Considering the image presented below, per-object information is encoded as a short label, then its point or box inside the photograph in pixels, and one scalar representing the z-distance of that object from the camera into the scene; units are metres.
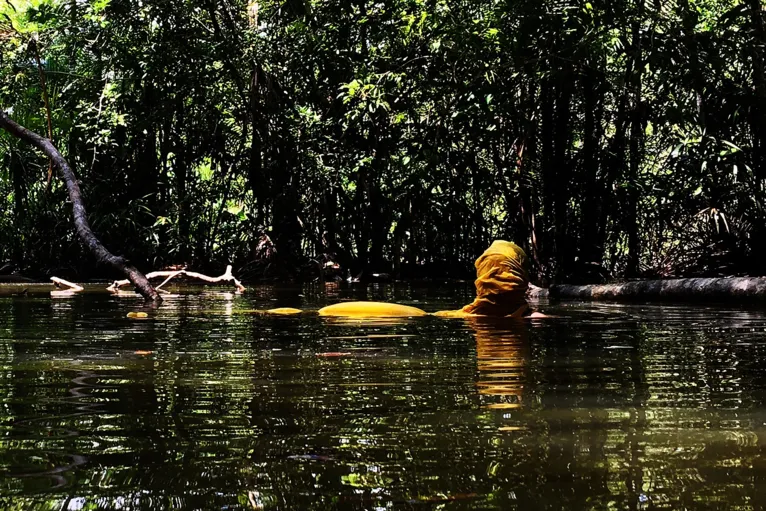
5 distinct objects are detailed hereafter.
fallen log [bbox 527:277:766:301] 7.72
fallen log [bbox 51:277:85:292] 9.98
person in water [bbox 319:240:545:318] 5.57
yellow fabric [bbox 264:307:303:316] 6.45
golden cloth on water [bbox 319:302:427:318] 6.16
